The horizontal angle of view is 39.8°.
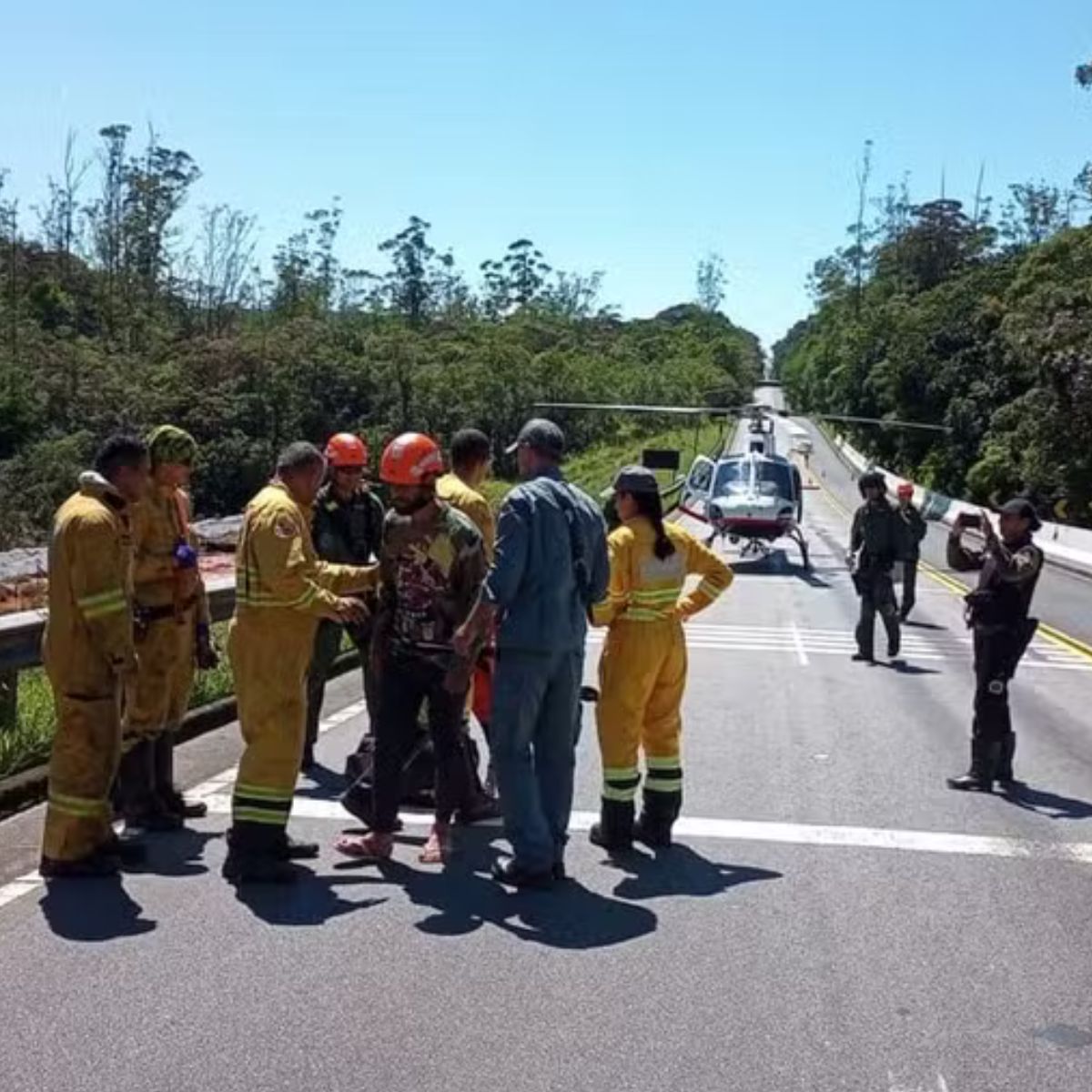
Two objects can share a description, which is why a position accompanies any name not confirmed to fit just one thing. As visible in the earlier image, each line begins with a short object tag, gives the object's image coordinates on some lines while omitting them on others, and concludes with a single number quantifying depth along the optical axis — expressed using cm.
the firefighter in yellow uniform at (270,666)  646
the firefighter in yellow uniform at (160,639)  745
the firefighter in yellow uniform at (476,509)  776
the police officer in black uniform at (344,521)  870
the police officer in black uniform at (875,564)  1508
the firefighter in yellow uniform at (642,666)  715
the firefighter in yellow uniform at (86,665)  644
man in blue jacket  653
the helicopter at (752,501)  2898
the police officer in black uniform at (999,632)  889
